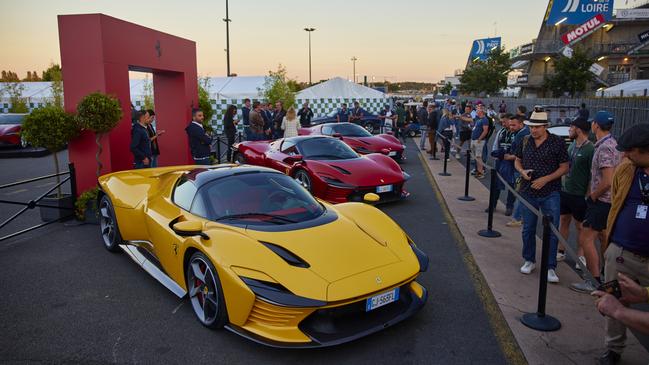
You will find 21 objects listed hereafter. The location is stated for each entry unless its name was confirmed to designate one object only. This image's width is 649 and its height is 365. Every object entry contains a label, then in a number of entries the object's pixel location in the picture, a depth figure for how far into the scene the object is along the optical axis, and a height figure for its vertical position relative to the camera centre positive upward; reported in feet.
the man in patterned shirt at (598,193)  14.34 -2.67
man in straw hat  15.61 -2.38
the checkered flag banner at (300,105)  70.99 +0.53
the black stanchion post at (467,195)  27.81 -5.35
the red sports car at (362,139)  41.73 -2.91
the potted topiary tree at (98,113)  23.18 -0.26
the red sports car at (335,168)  25.14 -3.52
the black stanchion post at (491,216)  20.74 -4.97
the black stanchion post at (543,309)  12.21 -5.53
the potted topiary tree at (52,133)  22.99 -1.26
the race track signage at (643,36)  157.50 +24.54
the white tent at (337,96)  82.23 +2.15
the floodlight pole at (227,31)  97.26 +16.25
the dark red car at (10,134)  52.95 -3.00
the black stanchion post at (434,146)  47.23 -3.92
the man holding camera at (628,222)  9.69 -2.47
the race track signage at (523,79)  198.94 +12.62
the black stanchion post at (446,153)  36.96 -3.66
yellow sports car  10.72 -3.96
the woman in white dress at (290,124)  42.68 -1.50
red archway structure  24.50 +2.50
